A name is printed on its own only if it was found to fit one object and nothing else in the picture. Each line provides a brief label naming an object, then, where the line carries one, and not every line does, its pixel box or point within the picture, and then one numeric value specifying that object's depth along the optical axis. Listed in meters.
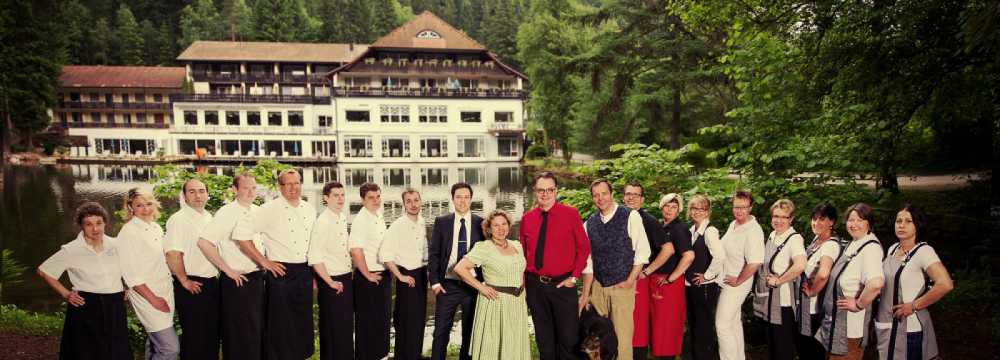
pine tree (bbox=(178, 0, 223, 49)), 74.03
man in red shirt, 4.90
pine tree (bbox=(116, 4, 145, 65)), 67.31
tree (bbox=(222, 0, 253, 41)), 72.06
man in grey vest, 5.11
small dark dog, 4.79
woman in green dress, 4.75
